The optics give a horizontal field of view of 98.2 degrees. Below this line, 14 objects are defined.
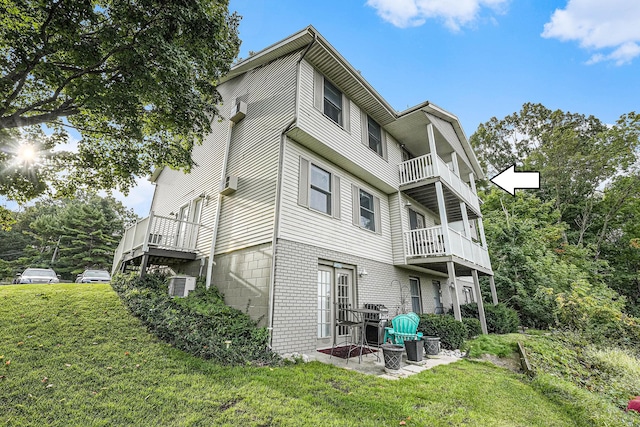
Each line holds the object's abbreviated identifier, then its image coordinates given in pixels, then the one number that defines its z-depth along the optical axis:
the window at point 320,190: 7.95
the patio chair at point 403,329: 6.70
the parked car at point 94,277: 15.95
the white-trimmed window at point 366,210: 9.18
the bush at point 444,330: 7.86
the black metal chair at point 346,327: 7.49
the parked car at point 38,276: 15.39
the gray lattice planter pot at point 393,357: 5.34
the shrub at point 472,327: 9.53
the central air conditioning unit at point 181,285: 7.82
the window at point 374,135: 10.44
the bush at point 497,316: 11.51
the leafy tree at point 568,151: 19.84
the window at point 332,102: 8.79
